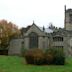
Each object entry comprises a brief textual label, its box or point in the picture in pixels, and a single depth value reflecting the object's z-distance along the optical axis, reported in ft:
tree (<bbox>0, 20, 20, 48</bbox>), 140.00
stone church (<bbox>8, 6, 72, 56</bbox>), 120.25
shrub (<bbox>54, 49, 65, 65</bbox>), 65.78
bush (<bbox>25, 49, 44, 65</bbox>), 65.62
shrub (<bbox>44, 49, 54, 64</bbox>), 66.08
